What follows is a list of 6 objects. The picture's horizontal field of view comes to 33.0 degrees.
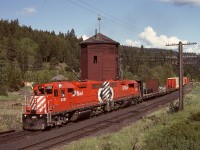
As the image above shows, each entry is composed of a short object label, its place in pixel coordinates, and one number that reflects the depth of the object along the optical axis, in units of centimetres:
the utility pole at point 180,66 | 3118
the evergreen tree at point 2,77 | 6396
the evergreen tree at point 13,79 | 8400
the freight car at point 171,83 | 7209
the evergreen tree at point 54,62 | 17588
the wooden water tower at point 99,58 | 4666
